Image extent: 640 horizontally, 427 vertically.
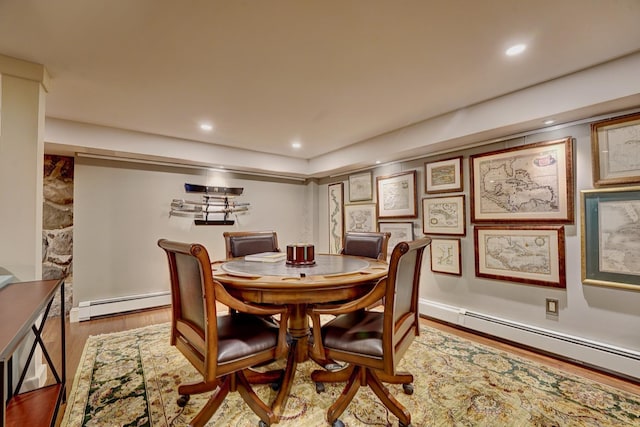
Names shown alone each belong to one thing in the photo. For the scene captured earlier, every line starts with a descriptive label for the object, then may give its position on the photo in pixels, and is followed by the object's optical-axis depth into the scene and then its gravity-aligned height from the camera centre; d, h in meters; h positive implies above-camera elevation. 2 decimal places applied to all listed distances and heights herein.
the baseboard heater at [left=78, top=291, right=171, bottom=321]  3.37 -1.05
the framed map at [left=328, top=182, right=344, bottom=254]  4.77 +0.05
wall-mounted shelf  4.02 +0.21
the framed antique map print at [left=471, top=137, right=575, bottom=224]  2.41 +0.32
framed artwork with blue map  2.09 -0.14
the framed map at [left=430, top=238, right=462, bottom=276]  3.18 -0.43
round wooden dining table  1.60 -0.36
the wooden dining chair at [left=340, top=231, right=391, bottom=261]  2.81 -0.26
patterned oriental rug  1.63 -1.14
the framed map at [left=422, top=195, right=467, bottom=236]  3.14 +0.04
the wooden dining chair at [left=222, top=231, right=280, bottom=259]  3.01 -0.26
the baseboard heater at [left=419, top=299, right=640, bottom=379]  2.10 -1.04
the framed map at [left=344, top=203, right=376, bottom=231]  4.22 +0.03
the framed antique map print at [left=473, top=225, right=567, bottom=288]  2.48 -0.33
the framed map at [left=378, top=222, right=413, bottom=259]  3.67 -0.15
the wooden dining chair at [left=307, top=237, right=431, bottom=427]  1.42 -0.63
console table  1.02 -0.39
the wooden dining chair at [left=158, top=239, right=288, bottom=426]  1.36 -0.62
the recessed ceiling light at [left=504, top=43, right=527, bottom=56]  1.78 +1.07
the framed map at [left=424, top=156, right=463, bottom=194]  3.17 +0.50
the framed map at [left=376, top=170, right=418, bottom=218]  3.63 +0.32
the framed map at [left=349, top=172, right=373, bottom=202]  4.27 +0.49
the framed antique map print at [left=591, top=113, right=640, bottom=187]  2.08 +0.51
